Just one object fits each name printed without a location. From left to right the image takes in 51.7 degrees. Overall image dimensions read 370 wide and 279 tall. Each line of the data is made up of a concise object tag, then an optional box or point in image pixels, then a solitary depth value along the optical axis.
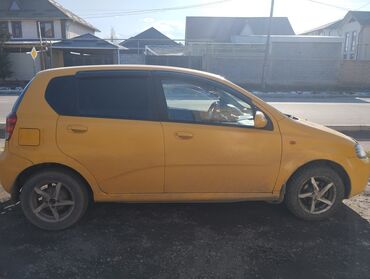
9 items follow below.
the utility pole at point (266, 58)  23.27
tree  24.80
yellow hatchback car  3.78
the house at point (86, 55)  25.59
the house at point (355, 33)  37.12
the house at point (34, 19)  38.66
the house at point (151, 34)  50.78
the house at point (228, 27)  51.09
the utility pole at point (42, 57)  23.24
